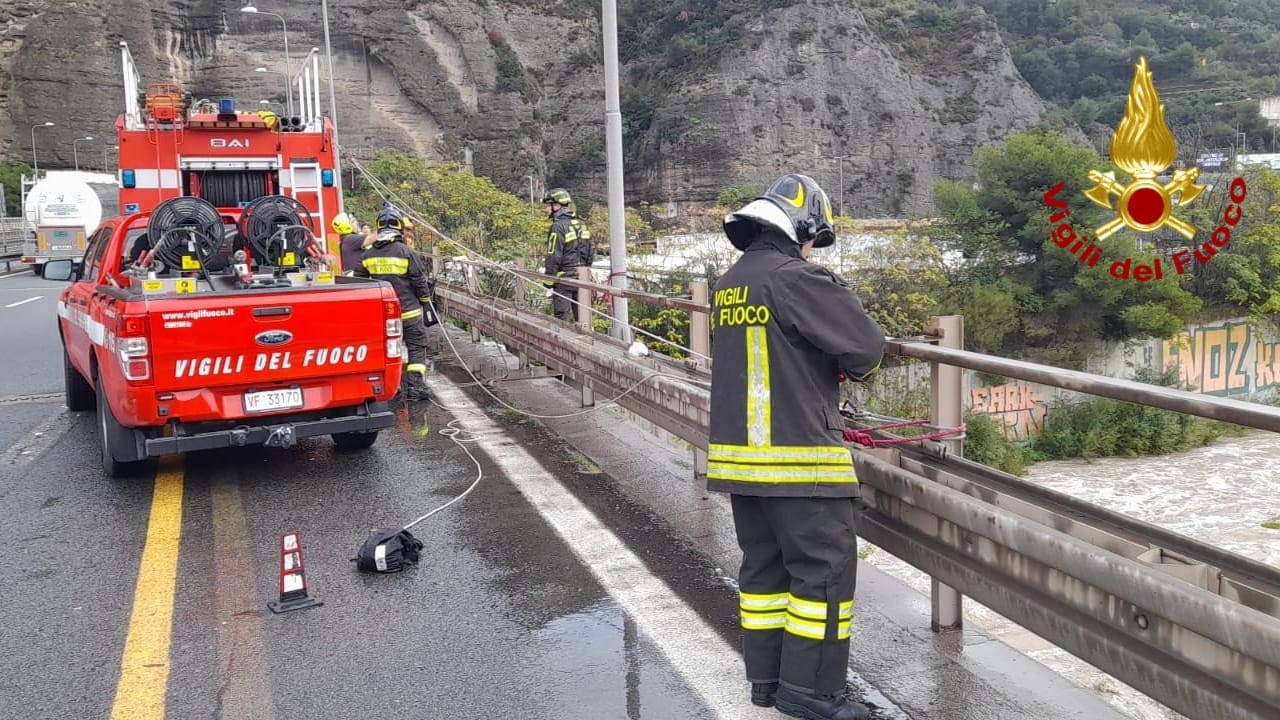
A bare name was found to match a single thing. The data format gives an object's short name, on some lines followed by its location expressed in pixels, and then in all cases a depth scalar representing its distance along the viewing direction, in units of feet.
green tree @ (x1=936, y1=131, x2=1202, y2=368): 93.97
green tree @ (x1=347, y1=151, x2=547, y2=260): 82.89
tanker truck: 114.01
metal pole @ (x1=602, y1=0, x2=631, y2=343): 36.73
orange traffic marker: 16.47
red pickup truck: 22.72
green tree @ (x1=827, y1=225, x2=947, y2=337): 77.20
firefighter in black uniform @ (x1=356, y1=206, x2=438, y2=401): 34.63
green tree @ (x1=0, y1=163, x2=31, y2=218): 185.88
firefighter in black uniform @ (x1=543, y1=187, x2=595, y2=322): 45.78
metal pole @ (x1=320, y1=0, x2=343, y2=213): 94.60
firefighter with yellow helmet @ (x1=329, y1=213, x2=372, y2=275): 39.63
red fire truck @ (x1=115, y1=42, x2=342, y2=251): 37.91
